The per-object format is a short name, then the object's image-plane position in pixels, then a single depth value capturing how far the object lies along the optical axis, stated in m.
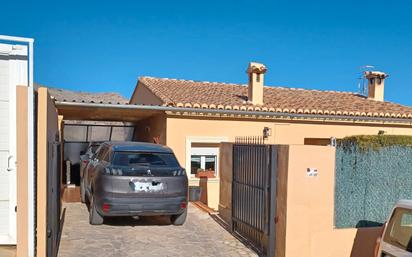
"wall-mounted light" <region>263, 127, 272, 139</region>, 13.61
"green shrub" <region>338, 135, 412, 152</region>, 6.77
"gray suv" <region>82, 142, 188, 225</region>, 7.53
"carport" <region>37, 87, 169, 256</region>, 4.87
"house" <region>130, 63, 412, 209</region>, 12.89
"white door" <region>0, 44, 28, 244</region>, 6.58
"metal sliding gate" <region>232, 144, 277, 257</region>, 6.46
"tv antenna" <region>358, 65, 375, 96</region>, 21.20
